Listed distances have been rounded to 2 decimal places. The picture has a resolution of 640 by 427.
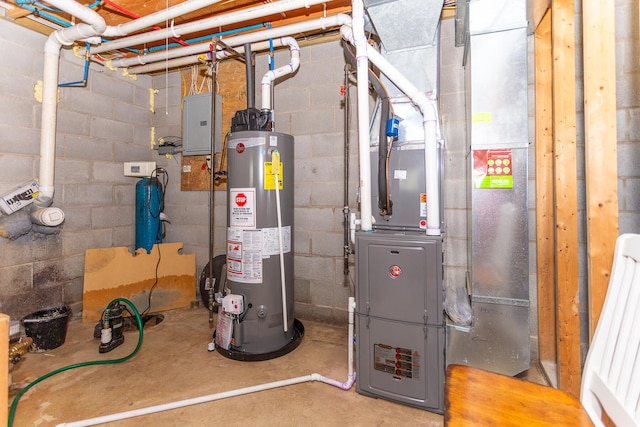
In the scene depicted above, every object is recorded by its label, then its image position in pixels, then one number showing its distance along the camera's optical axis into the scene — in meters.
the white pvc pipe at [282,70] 2.34
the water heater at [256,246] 2.07
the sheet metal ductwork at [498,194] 1.66
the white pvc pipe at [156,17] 2.06
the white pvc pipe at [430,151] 1.59
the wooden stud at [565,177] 1.68
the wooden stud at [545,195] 1.97
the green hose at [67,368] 1.49
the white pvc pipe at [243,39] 2.23
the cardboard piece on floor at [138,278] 2.61
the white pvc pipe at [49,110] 2.38
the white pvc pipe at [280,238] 2.08
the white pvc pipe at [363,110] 1.69
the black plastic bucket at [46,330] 2.12
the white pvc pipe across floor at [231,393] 1.46
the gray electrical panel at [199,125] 3.02
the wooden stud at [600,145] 1.35
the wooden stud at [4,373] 0.95
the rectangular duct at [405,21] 1.77
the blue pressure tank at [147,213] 3.02
